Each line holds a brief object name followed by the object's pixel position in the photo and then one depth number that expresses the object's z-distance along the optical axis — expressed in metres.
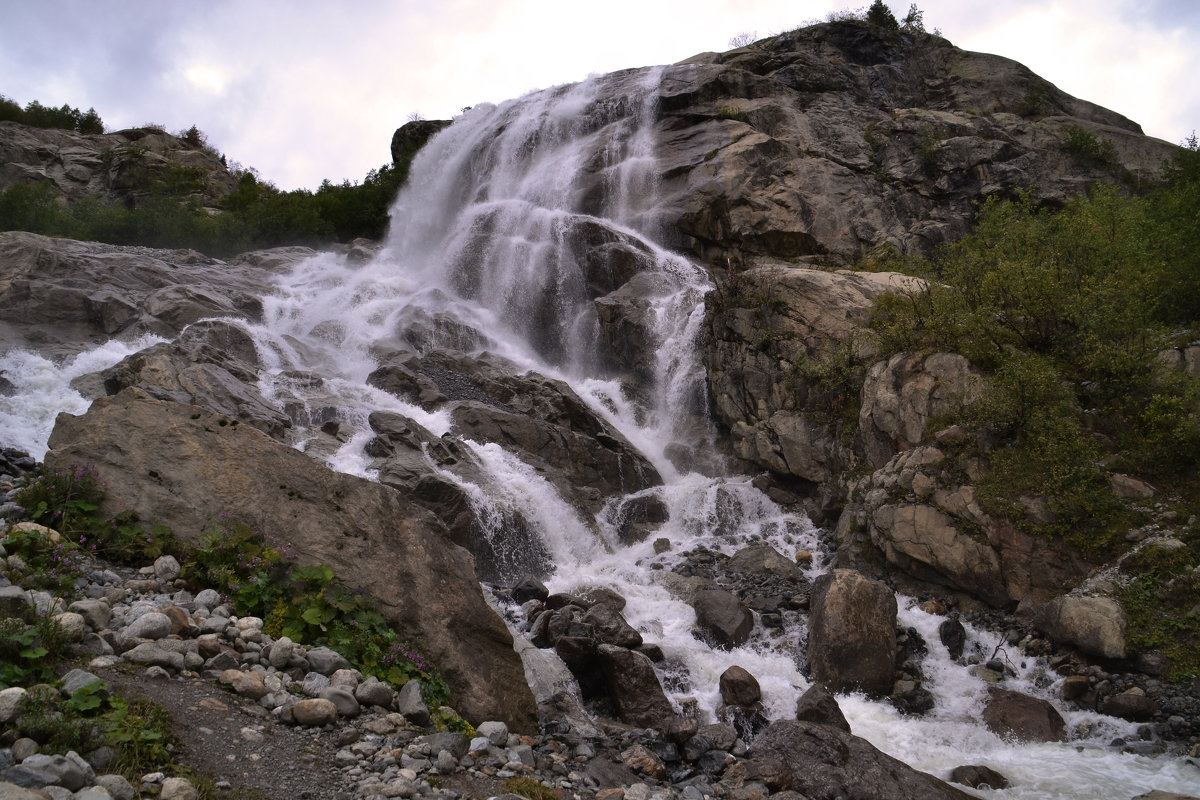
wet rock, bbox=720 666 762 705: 9.83
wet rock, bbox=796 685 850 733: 9.12
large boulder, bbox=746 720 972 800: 7.57
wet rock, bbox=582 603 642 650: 10.29
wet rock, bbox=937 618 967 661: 11.35
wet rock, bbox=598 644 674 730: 8.95
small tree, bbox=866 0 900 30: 39.22
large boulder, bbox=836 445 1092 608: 11.80
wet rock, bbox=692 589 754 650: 11.71
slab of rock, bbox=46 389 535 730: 7.42
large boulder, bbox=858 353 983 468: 14.34
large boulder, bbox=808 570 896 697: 10.54
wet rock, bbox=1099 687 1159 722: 9.23
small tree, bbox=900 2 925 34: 39.19
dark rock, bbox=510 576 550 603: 12.52
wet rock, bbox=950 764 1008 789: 8.22
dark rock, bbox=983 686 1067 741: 9.34
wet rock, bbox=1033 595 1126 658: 10.15
